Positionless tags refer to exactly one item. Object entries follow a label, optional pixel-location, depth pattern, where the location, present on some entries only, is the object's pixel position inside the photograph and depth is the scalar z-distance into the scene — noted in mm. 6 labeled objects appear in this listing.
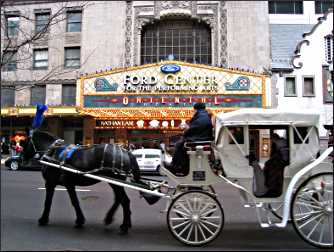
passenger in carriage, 6016
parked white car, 19953
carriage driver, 6195
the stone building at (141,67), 26250
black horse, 6707
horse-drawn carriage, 5699
